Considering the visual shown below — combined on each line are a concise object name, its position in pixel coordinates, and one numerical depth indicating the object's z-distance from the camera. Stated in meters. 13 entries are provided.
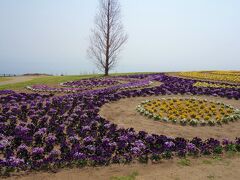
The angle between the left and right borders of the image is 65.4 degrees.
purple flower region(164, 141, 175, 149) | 6.07
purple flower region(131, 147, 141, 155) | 5.79
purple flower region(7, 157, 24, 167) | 5.18
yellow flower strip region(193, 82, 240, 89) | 15.18
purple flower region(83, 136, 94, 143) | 6.36
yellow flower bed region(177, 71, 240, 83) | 17.78
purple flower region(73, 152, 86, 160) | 5.52
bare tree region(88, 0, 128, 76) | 24.05
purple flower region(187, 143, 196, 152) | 6.06
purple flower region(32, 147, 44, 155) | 5.61
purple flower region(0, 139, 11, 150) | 5.96
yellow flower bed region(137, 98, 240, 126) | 8.53
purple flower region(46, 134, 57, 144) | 6.37
